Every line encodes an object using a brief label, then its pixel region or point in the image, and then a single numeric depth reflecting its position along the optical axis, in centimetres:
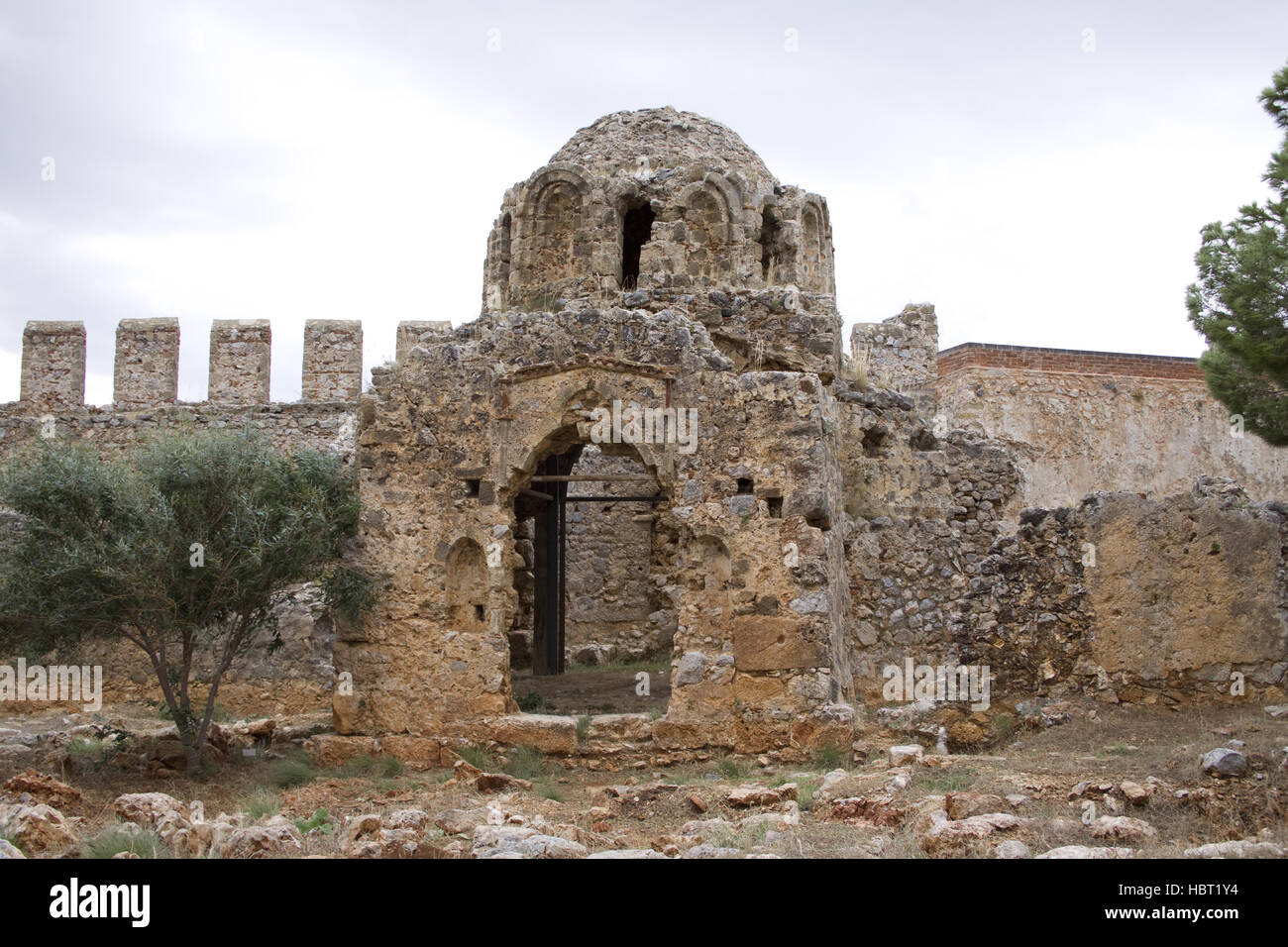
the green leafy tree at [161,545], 1052
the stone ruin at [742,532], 1118
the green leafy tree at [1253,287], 1000
